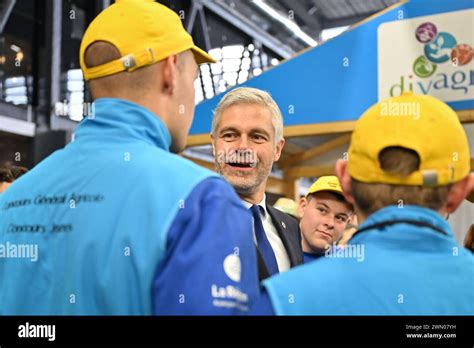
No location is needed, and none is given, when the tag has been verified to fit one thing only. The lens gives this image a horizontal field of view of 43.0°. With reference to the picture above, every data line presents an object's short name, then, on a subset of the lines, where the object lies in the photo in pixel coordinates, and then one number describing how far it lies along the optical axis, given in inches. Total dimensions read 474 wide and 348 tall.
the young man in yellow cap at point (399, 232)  35.4
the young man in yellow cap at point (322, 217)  94.2
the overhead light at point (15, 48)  258.6
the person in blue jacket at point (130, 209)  35.8
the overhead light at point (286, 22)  413.8
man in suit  71.1
